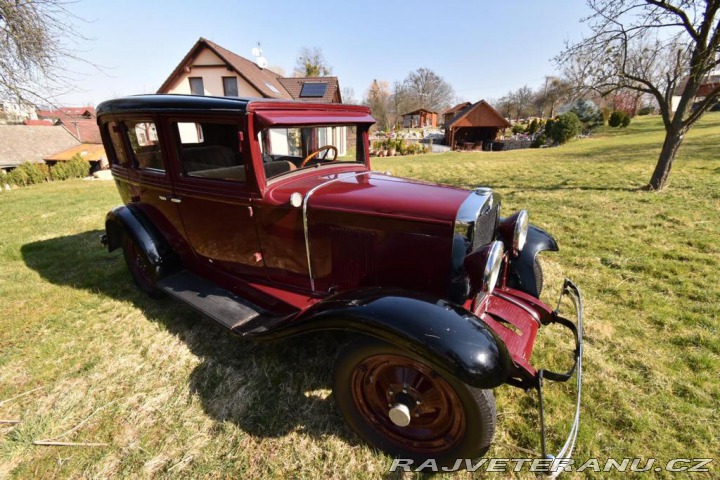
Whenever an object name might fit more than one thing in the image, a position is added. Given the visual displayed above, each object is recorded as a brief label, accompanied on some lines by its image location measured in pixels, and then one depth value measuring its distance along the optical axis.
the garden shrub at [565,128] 23.28
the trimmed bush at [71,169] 16.62
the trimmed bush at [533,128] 31.52
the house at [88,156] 26.86
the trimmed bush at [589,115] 29.67
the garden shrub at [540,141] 24.14
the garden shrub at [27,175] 15.01
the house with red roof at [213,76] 16.53
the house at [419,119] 51.59
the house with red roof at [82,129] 36.81
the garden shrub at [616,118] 28.78
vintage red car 1.86
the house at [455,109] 42.44
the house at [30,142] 28.55
